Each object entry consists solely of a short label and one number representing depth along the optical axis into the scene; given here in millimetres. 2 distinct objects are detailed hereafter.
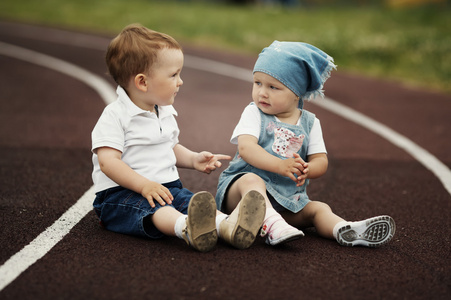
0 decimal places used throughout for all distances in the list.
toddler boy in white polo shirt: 3633
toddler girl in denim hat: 3914
